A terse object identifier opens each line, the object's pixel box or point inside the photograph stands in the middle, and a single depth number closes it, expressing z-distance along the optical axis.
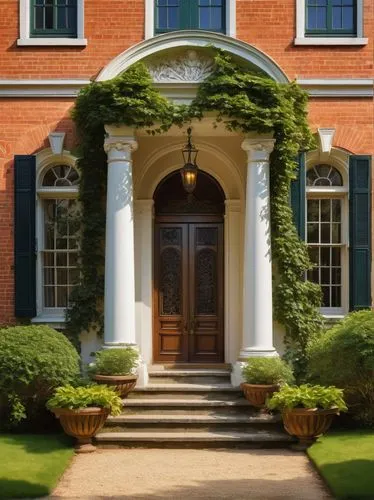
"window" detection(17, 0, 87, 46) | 13.85
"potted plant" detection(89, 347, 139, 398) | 12.27
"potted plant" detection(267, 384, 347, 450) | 11.04
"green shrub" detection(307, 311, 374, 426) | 11.67
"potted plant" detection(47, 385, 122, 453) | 11.09
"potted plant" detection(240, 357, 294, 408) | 12.05
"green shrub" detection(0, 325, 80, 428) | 11.73
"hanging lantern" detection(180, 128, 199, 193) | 12.68
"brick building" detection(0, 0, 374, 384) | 13.69
